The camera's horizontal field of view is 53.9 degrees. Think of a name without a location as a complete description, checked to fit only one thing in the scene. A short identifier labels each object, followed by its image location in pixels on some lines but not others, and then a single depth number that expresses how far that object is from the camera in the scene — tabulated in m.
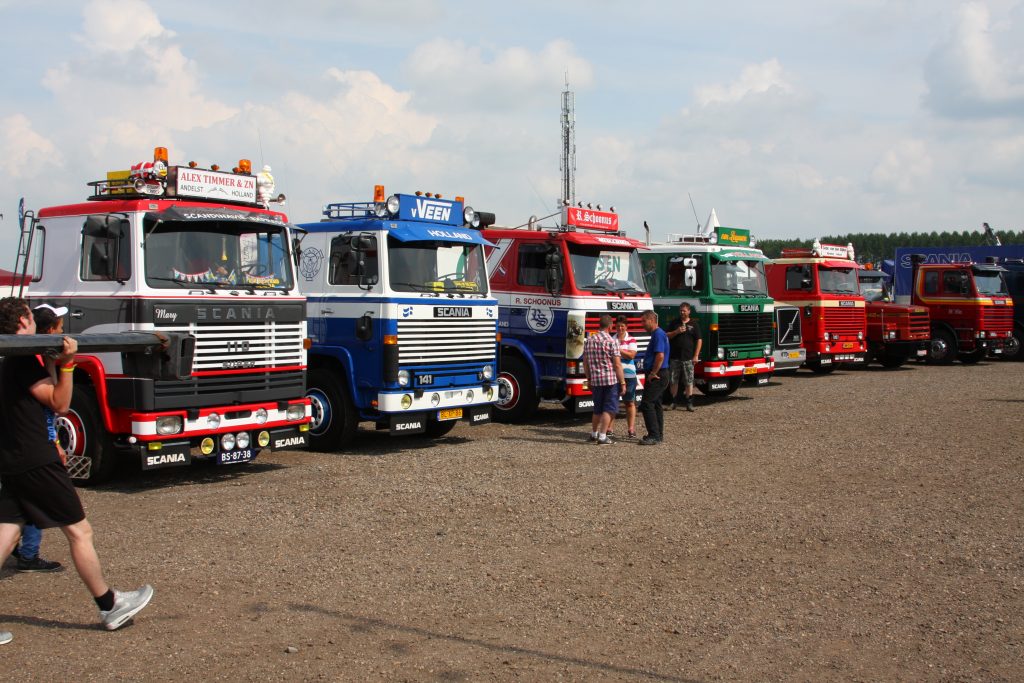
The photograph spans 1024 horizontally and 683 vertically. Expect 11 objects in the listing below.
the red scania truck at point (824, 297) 22.77
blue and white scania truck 12.31
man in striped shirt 13.25
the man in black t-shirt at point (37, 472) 5.80
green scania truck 18.09
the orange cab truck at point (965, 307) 27.17
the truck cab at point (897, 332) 25.83
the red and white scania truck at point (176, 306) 9.80
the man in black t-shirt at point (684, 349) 16.91
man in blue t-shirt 13.16
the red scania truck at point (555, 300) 14.91
